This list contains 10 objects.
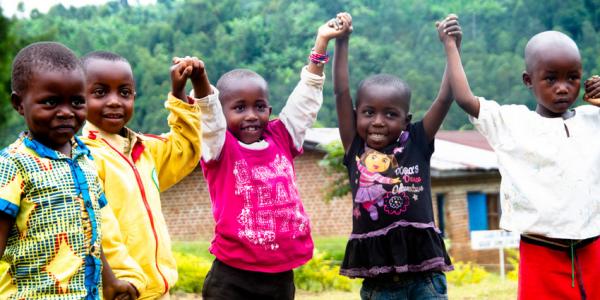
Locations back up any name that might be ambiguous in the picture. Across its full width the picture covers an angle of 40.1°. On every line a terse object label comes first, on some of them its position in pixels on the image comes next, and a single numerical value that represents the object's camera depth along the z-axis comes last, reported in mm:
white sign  11844
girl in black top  4152
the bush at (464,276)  10969
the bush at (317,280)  10016
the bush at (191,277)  9719
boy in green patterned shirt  2717
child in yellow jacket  3240
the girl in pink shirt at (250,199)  3963
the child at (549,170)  3875
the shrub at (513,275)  11429
